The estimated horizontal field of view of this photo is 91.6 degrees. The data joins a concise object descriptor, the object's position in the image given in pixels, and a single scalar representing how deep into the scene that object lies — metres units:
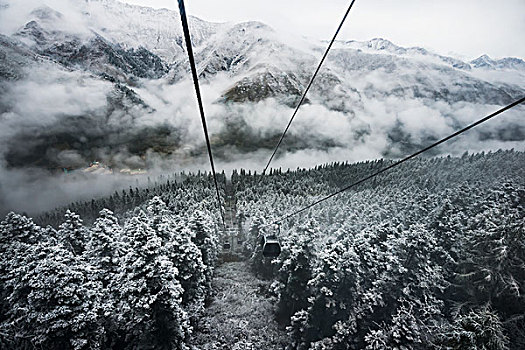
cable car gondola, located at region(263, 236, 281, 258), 24.22
